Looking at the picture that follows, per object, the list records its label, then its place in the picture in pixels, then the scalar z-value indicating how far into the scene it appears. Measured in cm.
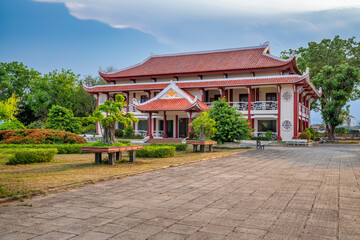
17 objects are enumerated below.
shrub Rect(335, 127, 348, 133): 4906
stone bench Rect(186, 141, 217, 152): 1579
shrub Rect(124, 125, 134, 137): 2916
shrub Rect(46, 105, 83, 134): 2189
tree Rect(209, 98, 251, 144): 1952
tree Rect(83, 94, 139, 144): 1032
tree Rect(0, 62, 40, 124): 4406
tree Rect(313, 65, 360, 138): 3284
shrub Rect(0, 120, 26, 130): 2073
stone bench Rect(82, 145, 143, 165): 962
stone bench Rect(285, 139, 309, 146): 2451
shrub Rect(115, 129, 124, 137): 2930
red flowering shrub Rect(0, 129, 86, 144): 1678
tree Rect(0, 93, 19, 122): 2588
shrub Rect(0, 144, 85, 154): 1501
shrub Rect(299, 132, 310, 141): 2592
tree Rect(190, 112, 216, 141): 1642
